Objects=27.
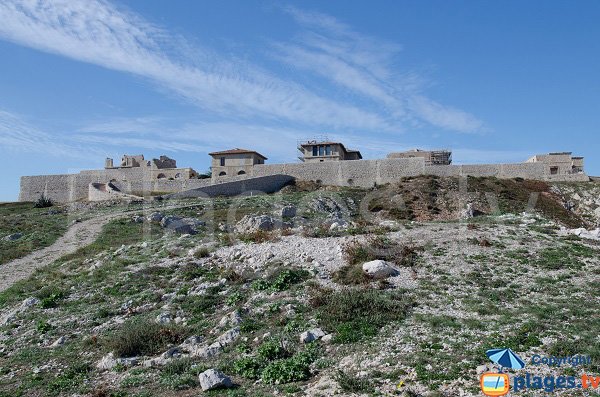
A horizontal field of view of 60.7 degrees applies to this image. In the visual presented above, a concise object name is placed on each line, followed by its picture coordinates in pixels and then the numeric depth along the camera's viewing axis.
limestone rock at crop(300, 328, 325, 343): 12.71
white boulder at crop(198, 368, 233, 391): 10.71
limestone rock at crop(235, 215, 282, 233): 26.66
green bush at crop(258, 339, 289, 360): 12.00
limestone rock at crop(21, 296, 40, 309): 17.70
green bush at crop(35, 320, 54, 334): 15.40
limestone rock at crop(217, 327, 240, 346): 13.20
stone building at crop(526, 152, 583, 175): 62.66
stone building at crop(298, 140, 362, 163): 75.00
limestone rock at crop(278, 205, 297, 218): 33.69
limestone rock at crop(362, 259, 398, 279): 16.88
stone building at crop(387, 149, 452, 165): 75.35
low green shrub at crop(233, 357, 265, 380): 11.29
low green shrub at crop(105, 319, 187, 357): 13.09
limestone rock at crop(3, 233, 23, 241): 35.56
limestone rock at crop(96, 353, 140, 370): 12.52
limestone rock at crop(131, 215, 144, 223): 37.60
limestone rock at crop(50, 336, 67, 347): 14.37
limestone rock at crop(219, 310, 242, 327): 14.26
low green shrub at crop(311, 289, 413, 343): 12.96
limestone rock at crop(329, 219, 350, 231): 24.53
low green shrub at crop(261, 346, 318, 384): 10.92
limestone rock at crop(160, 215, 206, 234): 29.97
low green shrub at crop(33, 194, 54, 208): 67.29
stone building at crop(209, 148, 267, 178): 73.38
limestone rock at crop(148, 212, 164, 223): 36.72
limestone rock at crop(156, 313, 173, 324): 14.97
